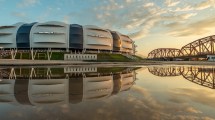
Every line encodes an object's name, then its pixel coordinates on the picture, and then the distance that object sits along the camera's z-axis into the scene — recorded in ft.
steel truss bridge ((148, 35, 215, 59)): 291.33
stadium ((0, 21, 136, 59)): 196.93
